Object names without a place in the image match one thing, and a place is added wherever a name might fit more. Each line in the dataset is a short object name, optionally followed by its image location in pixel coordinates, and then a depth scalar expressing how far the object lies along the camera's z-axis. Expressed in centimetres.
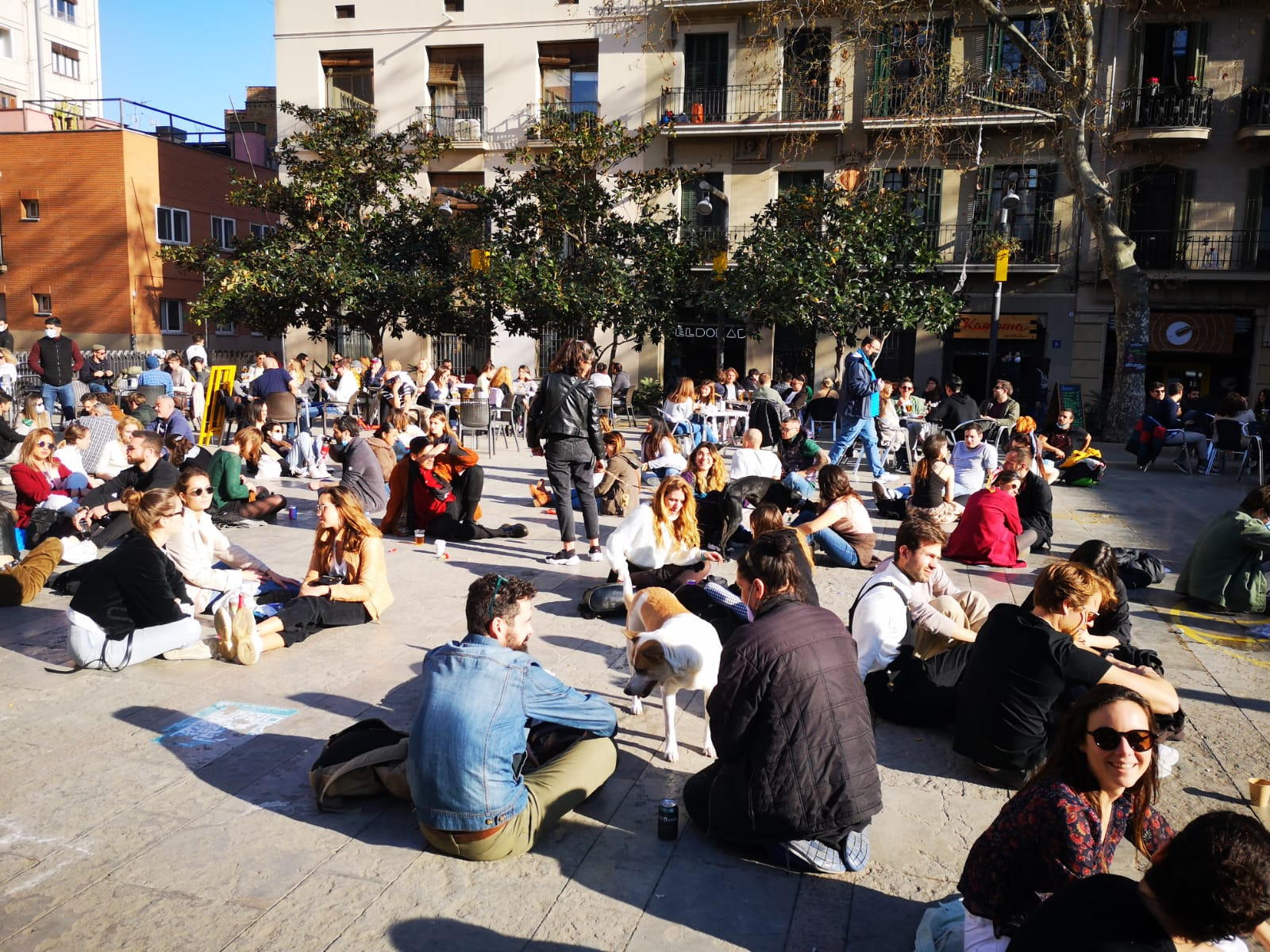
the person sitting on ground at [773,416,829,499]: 1244
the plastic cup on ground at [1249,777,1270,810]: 423
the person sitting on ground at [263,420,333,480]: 1308
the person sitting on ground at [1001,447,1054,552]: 921
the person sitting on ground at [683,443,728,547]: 889
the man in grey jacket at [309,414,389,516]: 975
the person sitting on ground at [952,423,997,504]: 1077
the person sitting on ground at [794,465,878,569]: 839
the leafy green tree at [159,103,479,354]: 2206
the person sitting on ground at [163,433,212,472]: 993
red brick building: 2812
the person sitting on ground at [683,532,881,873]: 349
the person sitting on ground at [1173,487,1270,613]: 720
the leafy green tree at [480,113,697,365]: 2131
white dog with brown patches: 451
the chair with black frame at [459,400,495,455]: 1450
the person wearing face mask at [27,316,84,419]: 1638
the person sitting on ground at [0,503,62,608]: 699
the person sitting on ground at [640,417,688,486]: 1067
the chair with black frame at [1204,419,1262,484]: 1413
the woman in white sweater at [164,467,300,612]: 648
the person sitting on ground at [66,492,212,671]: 562
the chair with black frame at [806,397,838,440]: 1564
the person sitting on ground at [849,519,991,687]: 510
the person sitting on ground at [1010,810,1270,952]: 209
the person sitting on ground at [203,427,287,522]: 1005
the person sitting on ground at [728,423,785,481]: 995
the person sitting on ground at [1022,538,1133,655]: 511
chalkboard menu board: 1951
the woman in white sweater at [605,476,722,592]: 695
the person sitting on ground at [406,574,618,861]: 357
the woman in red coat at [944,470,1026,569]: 850
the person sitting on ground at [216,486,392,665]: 620
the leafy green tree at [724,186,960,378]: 2050
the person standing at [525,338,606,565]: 812
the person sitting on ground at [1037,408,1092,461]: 1364
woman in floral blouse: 275
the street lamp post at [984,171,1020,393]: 1989
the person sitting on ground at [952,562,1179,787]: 416
